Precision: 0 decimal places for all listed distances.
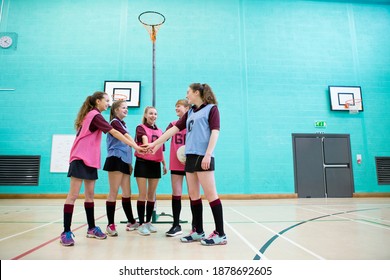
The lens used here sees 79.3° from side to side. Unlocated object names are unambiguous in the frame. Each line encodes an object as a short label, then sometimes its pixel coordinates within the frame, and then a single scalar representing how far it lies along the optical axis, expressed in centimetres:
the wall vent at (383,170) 621
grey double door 607
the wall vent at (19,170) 562
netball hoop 334
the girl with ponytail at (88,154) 179
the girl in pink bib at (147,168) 221
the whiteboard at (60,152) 572
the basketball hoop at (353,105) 633
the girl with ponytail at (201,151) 176
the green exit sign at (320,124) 631
